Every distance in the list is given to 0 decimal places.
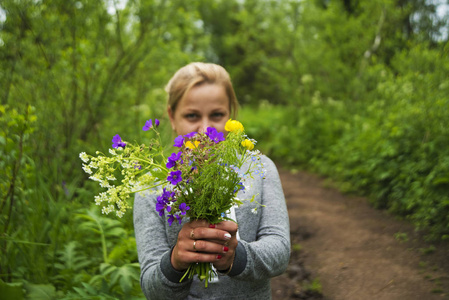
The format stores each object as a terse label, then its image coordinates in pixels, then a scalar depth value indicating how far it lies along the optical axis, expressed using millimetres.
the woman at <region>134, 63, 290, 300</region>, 1138
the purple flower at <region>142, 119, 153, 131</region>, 1102
